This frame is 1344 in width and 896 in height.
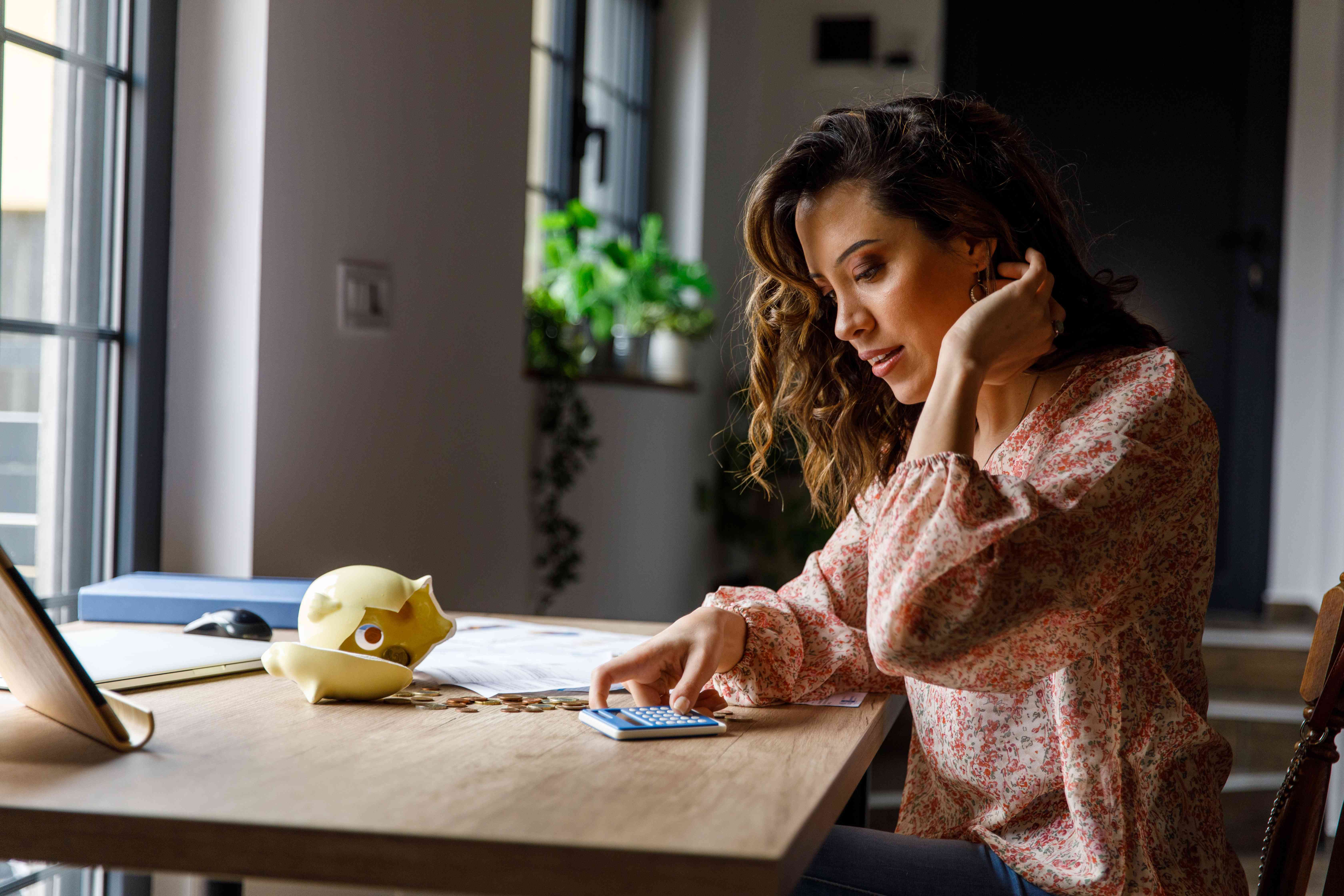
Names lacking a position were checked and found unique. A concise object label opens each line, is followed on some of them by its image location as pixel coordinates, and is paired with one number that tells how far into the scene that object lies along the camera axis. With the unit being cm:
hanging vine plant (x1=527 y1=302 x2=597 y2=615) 283
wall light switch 191
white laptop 103
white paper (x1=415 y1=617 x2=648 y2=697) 110
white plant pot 383
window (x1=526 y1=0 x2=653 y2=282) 332
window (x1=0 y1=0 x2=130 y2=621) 153
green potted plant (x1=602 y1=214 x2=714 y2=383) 345
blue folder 134
